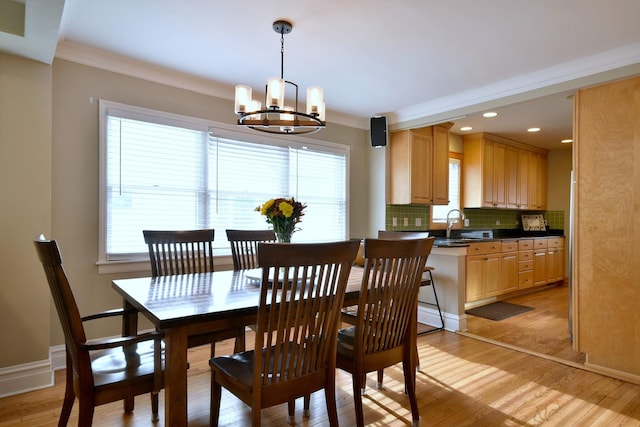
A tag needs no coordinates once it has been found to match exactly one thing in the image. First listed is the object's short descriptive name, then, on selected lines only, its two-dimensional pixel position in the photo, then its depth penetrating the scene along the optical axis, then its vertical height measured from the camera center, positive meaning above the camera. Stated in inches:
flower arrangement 84.0 -0.4
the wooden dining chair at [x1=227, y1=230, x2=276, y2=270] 114.0 -10.3
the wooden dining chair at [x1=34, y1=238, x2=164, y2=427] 57.1 -27.3
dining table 58.9 -16.5
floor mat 175.8 -47.8
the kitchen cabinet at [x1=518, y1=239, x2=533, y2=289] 211.0 -28.3
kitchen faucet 206.5 -4.7
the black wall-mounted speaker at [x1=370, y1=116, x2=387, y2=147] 177.8 +40.3
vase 87.1 -5.6
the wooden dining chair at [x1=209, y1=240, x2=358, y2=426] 56.4 -20.8
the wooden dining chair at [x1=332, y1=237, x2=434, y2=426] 70.3 -20.7
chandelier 87.4 +26.2
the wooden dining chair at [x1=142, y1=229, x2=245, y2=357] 98.9 -10.8
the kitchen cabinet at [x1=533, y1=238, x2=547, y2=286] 222.8 -28.7
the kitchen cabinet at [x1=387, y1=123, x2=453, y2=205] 177.6 +23.9
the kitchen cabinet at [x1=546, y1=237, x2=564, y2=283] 236.4 -29.3
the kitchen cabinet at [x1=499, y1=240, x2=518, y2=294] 198.0 -28.5
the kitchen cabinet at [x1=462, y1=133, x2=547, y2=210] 211.2 +25.3
